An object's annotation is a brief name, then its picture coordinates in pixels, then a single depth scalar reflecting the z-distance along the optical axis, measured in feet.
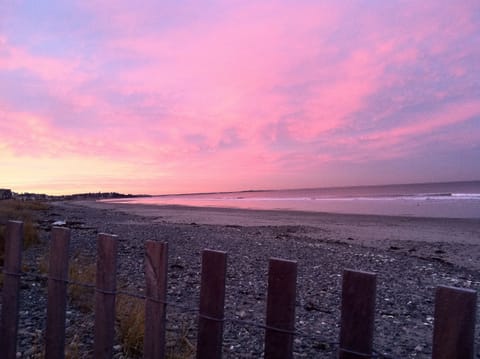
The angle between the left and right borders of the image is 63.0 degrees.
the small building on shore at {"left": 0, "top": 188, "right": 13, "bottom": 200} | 231.22
